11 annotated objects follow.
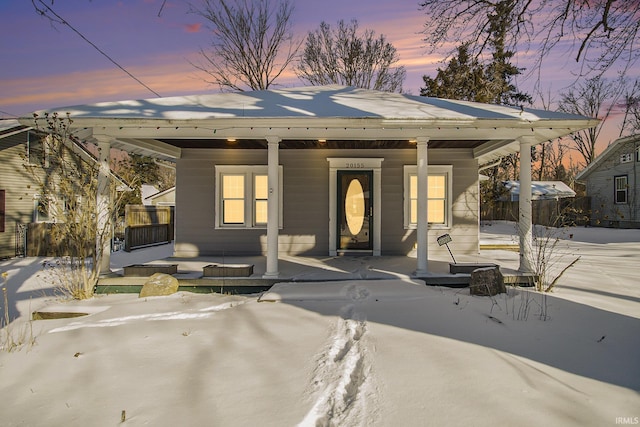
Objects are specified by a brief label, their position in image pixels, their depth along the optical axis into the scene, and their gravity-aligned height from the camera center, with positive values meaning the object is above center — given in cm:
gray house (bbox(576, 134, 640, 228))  2020 +207
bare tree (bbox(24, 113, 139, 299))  555 +3
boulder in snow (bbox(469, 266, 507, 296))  560 -101
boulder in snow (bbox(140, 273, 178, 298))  588 -115
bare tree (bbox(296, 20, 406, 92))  2275 +978
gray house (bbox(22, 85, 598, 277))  927 +46
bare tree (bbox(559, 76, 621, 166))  3295 +1008
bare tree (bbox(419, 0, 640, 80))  575 +330
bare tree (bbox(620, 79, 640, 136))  1230 +437
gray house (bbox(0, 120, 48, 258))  1298 +87
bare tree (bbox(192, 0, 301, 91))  1998 +950
